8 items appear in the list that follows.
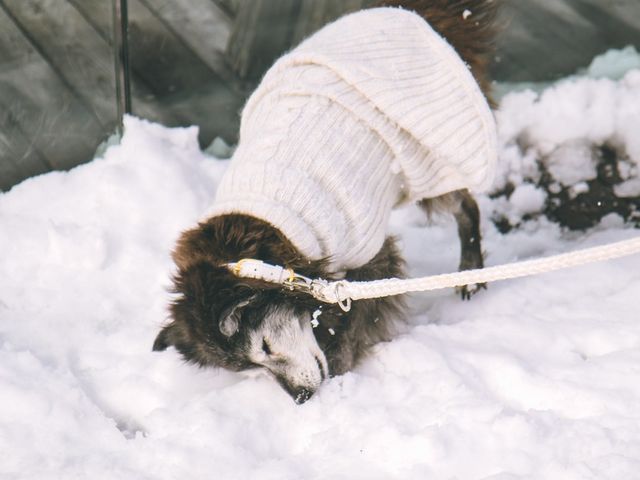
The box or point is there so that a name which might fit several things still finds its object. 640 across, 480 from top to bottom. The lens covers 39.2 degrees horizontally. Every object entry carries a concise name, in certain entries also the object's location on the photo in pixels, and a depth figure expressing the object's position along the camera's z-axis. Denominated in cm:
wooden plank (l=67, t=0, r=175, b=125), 383
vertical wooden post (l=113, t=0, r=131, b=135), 388
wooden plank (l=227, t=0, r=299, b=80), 407
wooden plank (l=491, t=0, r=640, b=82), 421
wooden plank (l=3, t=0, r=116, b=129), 376
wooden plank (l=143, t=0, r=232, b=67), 400
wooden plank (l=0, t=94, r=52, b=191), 391
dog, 261
